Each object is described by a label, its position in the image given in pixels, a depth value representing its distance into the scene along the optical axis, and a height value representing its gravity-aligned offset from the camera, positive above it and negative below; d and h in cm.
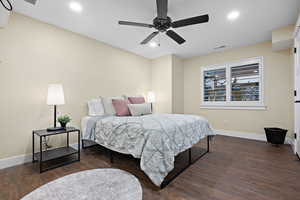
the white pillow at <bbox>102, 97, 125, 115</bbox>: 323 -13
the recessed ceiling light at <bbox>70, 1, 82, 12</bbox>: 219 +156
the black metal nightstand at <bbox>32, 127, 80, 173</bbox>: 214 -90
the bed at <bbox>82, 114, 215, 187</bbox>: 165 -54
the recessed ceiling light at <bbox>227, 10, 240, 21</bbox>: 241 +156
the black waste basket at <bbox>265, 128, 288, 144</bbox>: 315 -80
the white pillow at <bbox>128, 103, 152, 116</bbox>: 317 -20
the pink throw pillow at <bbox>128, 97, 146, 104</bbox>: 371 +2
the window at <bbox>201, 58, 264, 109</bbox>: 379 +48
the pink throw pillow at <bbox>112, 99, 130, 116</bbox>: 319 -15
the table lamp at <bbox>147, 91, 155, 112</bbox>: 481 +16
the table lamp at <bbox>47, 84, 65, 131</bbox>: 238 +8
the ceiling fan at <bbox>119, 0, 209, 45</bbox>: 185 +124
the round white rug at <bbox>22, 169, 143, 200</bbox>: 148 -104
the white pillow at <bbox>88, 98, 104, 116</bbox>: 311 -17
